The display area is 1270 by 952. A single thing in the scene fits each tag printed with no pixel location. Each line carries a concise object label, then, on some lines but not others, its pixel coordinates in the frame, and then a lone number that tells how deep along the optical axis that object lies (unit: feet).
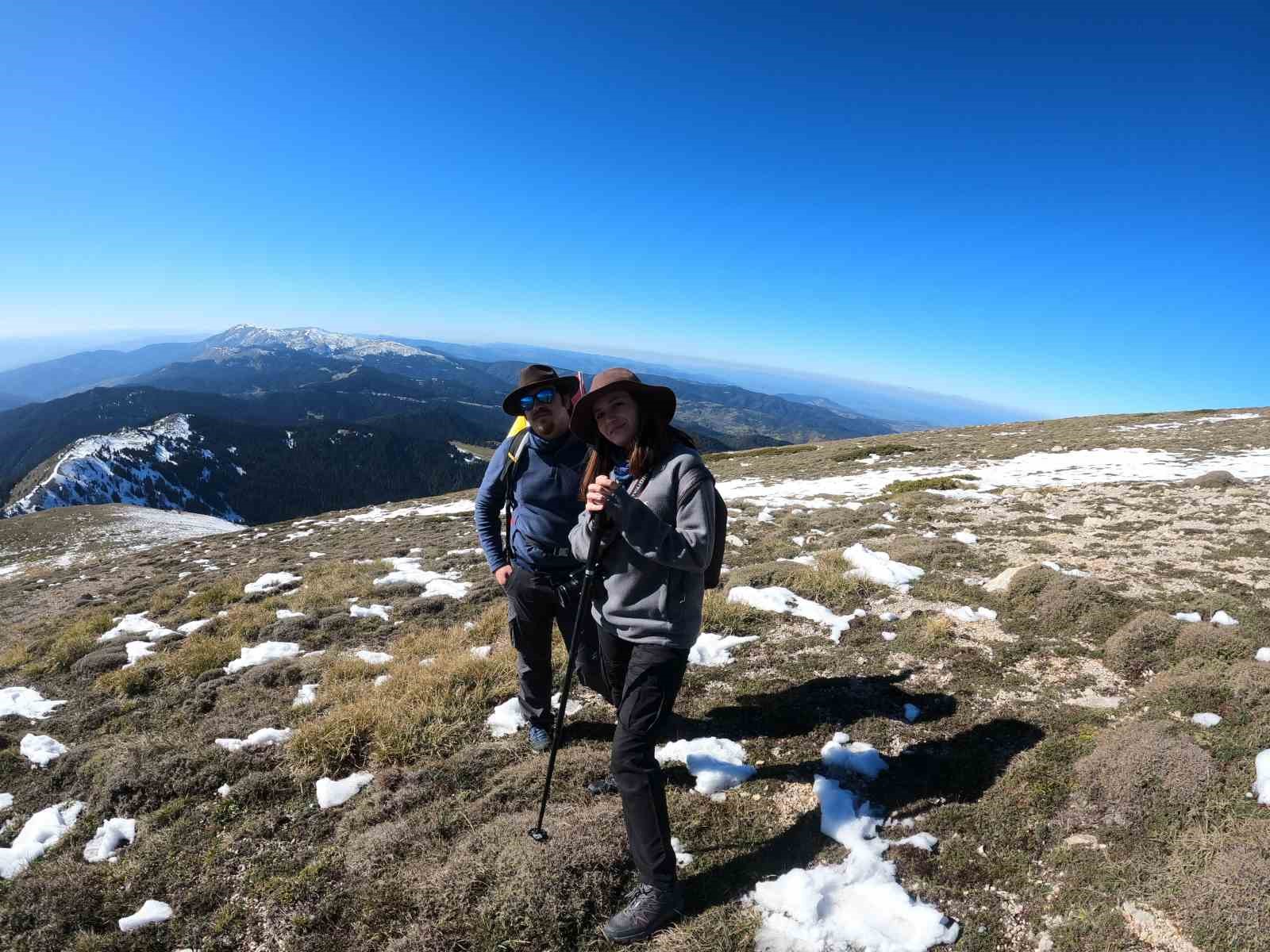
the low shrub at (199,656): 26.35
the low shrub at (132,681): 25.00
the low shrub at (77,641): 30.09
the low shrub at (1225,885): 9.44
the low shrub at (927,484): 61.00
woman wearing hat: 10.89
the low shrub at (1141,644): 19.72
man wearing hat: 15.84
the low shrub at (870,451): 106.01
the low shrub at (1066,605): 23.07
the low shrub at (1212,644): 19.33
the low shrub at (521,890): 11.03
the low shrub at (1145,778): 12.43
